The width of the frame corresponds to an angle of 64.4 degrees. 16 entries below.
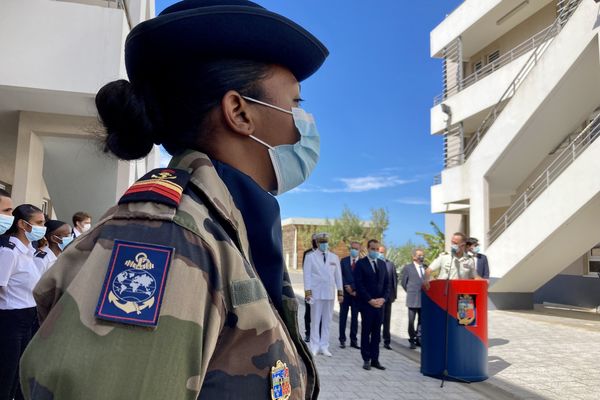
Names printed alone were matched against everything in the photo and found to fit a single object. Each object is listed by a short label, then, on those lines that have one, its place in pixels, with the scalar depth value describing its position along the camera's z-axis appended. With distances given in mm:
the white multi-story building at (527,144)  10969
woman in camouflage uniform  679
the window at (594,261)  14176
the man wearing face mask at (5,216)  4141
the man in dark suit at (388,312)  7980
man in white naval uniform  7438
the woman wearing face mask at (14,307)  3803
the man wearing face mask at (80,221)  6457
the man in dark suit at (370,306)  6398
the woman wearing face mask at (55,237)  5080
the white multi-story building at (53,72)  6824
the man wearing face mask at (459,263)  7191
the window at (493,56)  17994
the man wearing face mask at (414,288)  8016
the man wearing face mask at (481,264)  8444
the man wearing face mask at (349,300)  8031
